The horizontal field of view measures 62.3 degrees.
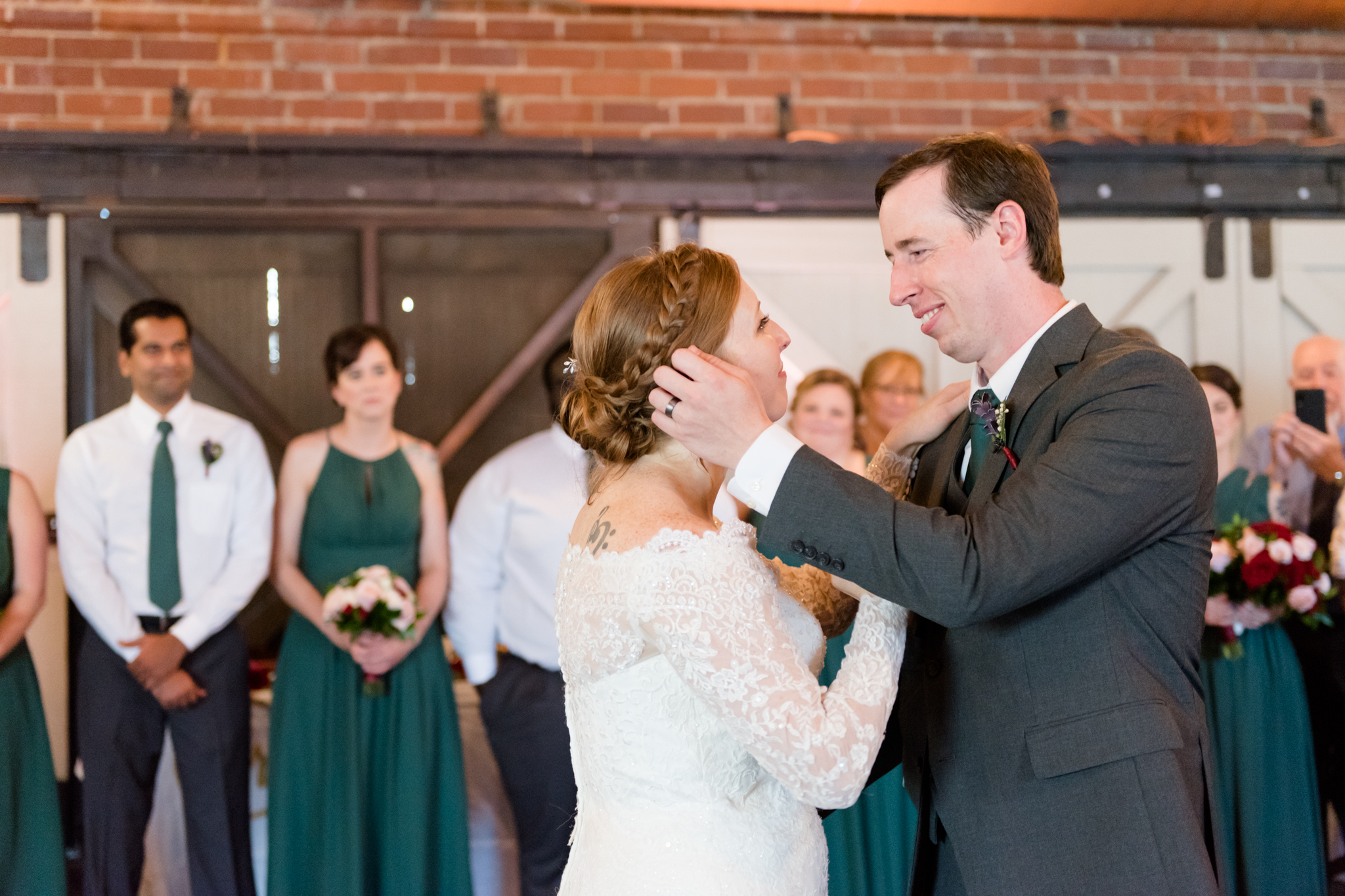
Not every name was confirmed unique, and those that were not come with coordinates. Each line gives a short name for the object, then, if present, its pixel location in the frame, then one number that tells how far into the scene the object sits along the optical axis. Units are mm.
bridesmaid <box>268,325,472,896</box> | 3828
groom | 1438
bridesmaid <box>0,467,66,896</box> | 3719
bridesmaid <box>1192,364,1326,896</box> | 3820
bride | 1574
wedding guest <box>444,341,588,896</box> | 4031
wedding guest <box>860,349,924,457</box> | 4684
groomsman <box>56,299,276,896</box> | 3807
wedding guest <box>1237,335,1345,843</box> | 4117
